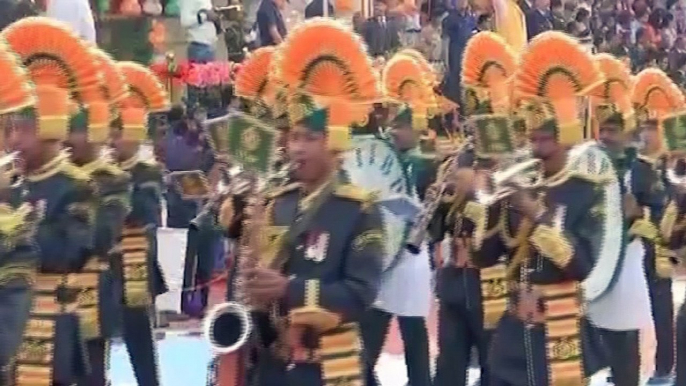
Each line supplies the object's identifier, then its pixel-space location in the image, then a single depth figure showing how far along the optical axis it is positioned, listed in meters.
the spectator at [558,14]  34.05
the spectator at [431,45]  30.45
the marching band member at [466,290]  13.78
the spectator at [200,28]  26.84
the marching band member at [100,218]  11.84
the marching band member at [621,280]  15.14
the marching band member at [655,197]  16.52
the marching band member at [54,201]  10.80
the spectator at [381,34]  27.89
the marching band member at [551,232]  11.44
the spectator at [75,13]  20.55
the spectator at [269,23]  25.98
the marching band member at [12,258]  9.00
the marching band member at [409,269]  15.04
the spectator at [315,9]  25.84
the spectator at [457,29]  29.11
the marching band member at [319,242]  9.62
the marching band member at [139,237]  14.56
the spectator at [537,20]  32.06
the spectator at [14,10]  19.83
